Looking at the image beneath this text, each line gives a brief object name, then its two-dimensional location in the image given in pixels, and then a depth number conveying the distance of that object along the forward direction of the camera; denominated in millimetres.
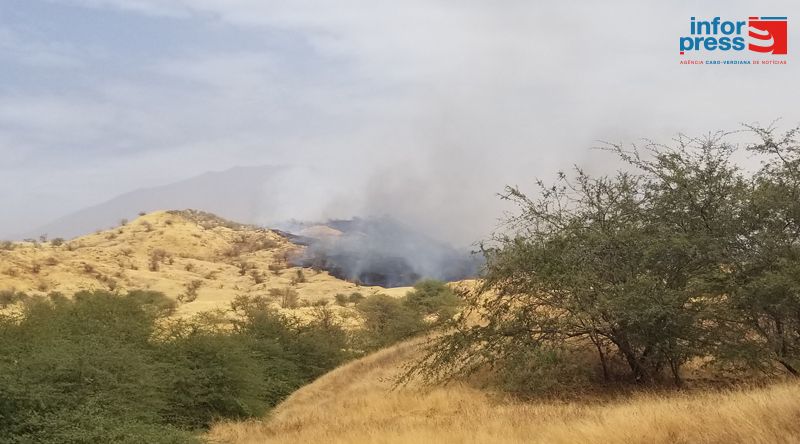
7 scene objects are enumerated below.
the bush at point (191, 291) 58131
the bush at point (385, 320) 43281
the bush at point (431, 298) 47812
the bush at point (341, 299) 60522
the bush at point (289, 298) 54969
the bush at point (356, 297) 60506
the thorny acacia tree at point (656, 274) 14000
